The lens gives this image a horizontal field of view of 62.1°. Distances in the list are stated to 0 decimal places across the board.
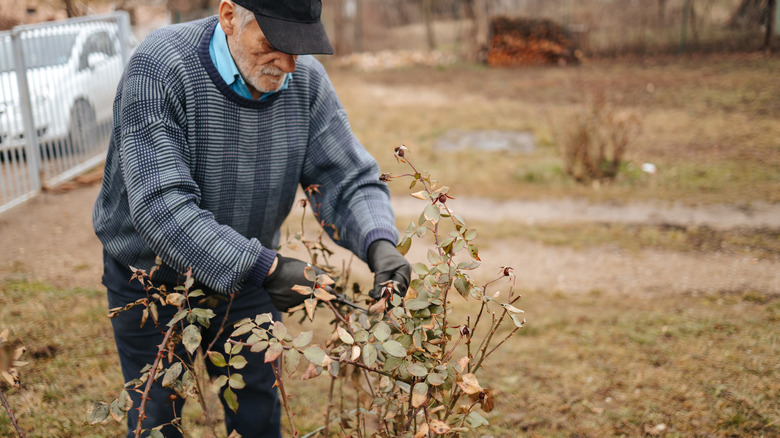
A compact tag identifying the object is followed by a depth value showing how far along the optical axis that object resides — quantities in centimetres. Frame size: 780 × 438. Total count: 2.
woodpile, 1543
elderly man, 180
